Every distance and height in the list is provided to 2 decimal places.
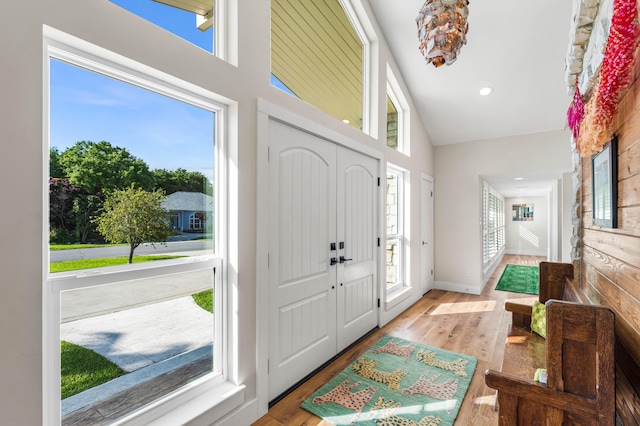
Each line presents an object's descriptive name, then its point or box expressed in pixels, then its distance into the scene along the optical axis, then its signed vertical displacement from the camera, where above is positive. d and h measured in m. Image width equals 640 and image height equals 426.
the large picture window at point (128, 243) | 1.29 -0.15
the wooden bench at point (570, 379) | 1.16 -0.68
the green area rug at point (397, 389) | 2.02 -1.34
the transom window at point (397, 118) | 4.14 +1.38
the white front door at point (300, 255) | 2.17 -0.33
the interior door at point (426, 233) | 4.85 -0.32
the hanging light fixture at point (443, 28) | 1.77 +1.10
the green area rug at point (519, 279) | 5.39 -1.34
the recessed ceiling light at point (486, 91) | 3.95 +1.61
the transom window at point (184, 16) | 1.50 +1.07
